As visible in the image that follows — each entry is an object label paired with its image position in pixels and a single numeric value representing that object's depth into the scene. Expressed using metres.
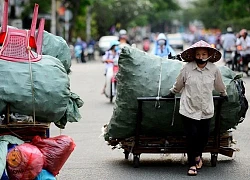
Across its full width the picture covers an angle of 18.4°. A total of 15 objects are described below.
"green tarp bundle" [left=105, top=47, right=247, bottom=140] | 8.81
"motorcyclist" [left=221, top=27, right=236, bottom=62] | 31.02
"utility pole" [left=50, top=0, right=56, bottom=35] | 49.22
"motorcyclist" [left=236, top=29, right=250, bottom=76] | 26.27
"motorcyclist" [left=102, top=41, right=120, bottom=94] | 18.05
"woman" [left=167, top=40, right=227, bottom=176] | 8.50
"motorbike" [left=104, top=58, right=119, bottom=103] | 18.05
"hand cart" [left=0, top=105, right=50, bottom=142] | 7.14
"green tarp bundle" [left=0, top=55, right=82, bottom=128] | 6.92
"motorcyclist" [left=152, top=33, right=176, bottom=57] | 15.49
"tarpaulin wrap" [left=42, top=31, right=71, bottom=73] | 8.74
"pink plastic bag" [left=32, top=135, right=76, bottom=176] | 7.15
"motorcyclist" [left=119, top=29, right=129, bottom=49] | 18.23
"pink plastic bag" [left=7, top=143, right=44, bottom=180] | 6.89
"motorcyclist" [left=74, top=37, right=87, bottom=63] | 46.34
